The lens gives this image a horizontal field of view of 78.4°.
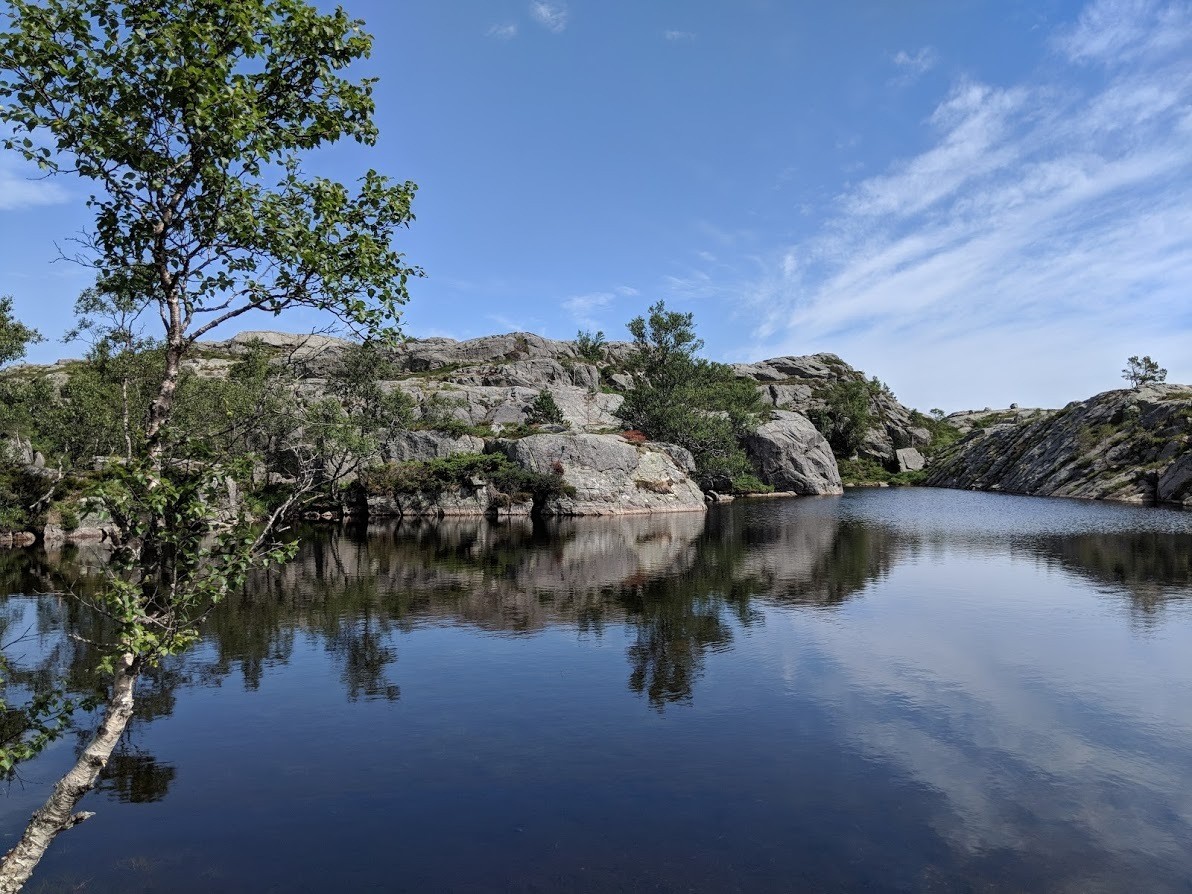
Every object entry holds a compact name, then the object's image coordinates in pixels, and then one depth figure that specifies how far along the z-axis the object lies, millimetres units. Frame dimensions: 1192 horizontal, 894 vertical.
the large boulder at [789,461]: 138125
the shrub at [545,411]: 122750
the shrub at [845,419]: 183375
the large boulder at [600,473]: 97312
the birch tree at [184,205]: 10633
